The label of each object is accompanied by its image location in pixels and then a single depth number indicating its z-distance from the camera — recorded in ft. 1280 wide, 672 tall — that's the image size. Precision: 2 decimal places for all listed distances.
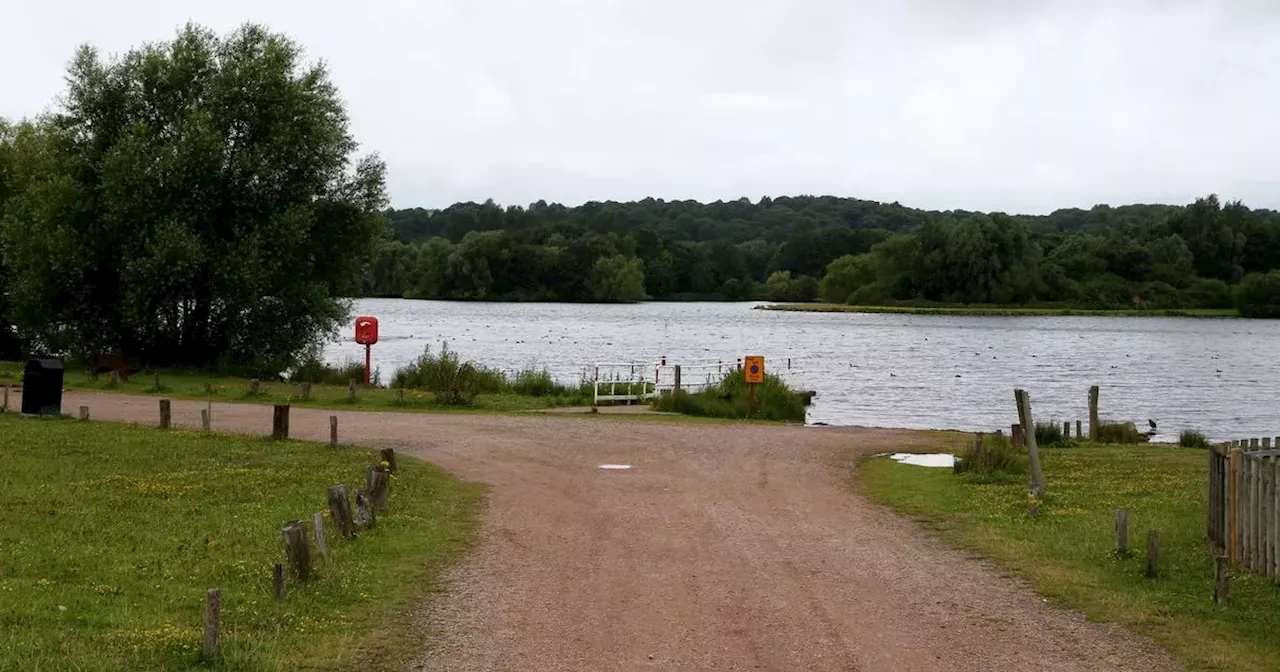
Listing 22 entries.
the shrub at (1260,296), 496.23
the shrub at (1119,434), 104.12
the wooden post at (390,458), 65.00
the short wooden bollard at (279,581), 38.11
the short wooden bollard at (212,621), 31.09
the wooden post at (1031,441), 61.00
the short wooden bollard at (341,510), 47.34
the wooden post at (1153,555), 43.42
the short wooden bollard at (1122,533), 46.96
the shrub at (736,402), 116.16
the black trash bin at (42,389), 93.20
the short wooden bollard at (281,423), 82.64
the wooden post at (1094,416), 102.87
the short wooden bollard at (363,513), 50.42
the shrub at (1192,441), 101.90
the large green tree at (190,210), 143.95
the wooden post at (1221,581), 39.63
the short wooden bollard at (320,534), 43.14
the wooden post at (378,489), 53.72
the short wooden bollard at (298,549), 39.78
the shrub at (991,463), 70.28
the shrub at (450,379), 115.14
